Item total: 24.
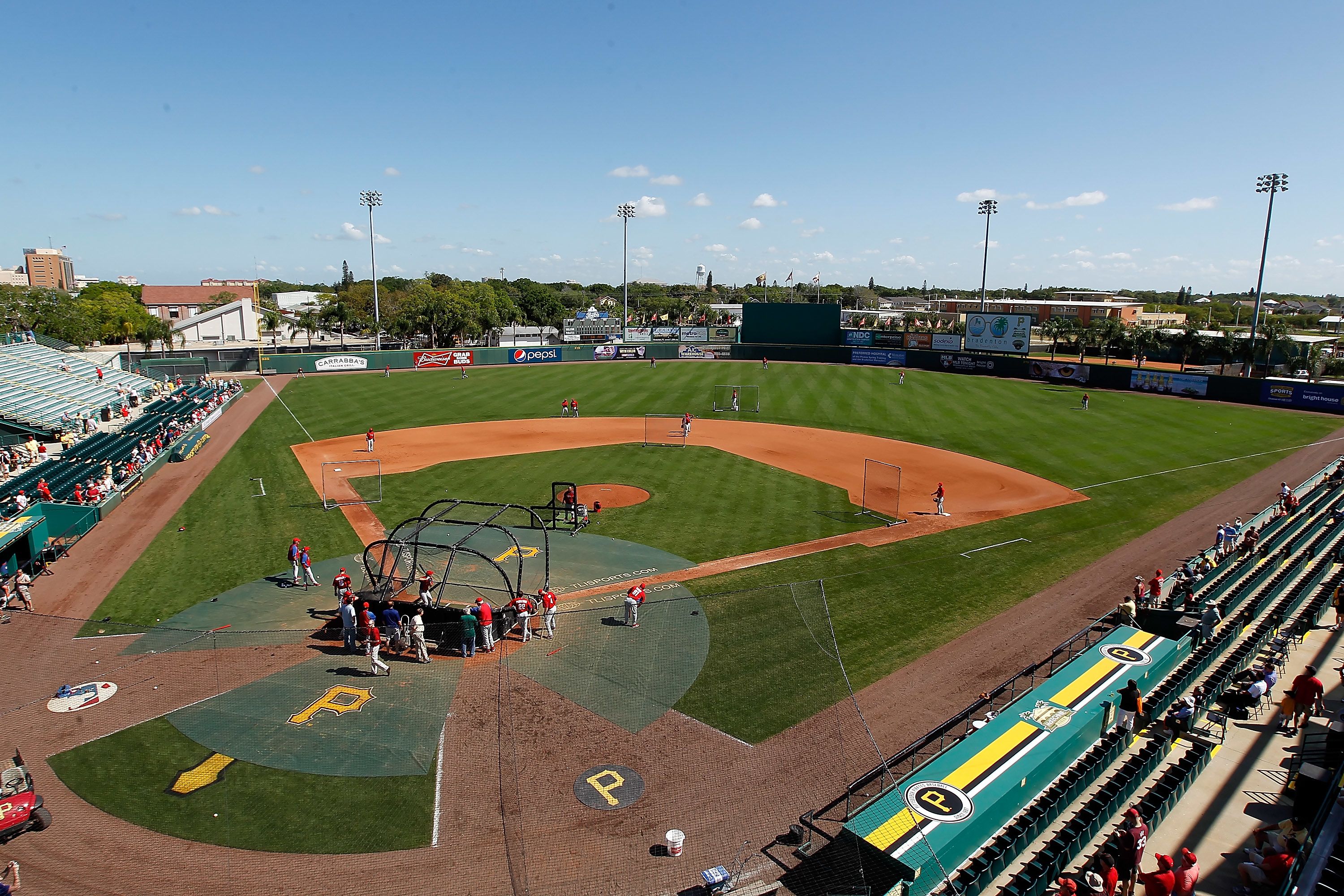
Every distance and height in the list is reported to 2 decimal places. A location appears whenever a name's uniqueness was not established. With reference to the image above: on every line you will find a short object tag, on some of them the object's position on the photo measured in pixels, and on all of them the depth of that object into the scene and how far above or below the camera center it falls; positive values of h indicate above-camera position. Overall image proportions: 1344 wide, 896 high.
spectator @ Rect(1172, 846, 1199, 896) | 9.09 -6.75
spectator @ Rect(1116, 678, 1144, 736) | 12.98 -6.71
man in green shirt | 14.98 -6.47
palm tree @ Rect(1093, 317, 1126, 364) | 78.69 +1.02
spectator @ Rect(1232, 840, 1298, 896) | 9.13 -6.79
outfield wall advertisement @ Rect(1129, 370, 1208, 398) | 55.22 -3.06
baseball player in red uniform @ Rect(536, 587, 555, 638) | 15.53 -6.10
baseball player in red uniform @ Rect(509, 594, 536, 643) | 15.47 -6.17
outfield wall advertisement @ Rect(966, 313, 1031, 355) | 67.12 +0.66
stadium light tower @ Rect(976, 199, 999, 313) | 75.69 +14.00
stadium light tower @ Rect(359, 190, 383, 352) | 80.06 +13.95
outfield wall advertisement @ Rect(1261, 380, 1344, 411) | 50.16 -3.38
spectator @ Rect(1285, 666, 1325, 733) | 13.02 -6.40
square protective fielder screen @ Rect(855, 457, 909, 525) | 26.69 -6.40
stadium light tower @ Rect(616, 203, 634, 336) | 83.12 +13.71
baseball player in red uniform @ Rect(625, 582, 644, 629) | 15.56 -6.05
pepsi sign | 76.62 -2.98
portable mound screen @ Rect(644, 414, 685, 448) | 38.66 -5.73
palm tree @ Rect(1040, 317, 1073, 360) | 81.37 +1.61
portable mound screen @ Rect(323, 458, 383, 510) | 28.08 -6.80
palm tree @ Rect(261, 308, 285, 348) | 120.06 +0.12
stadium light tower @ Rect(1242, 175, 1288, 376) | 57.81 +13.21
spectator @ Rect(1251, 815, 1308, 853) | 9.71 -6.87
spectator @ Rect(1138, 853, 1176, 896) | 8.88 -6.70
